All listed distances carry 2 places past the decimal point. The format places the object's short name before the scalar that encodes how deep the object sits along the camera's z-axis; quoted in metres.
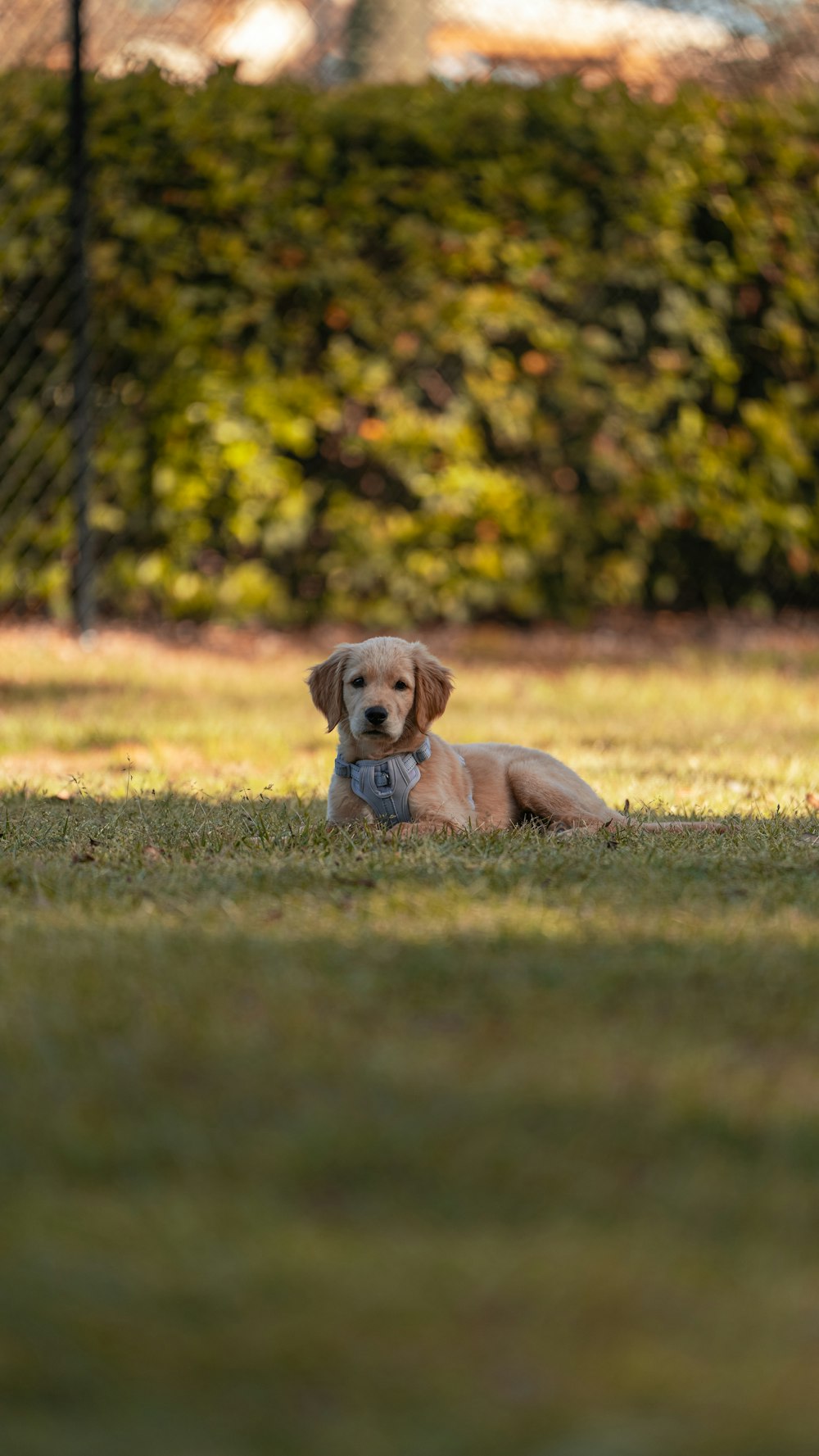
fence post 18.45
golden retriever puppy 9.50
